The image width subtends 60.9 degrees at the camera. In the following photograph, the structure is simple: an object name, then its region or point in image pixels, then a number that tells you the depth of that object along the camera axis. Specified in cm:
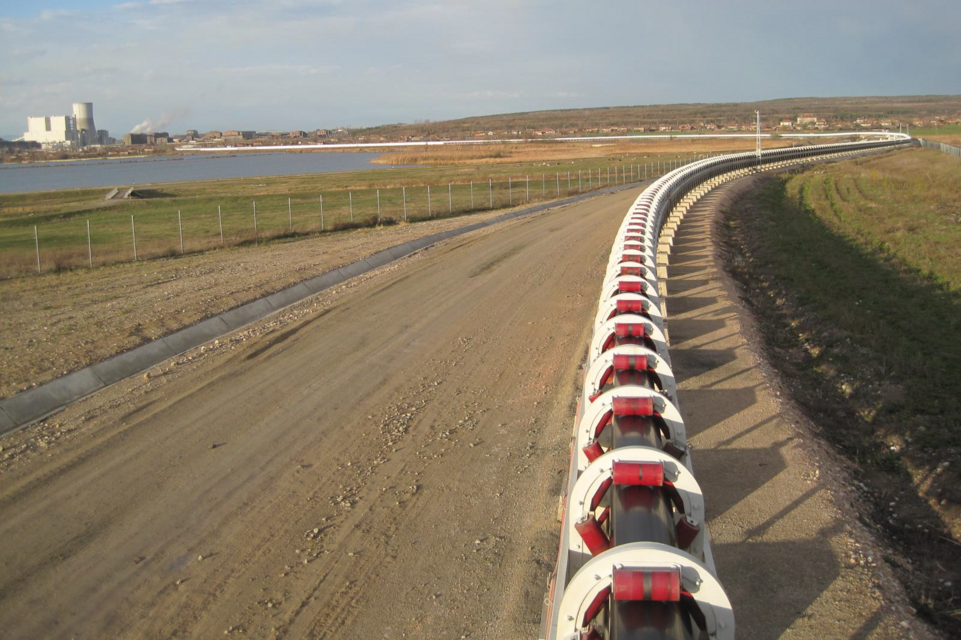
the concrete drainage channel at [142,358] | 943
